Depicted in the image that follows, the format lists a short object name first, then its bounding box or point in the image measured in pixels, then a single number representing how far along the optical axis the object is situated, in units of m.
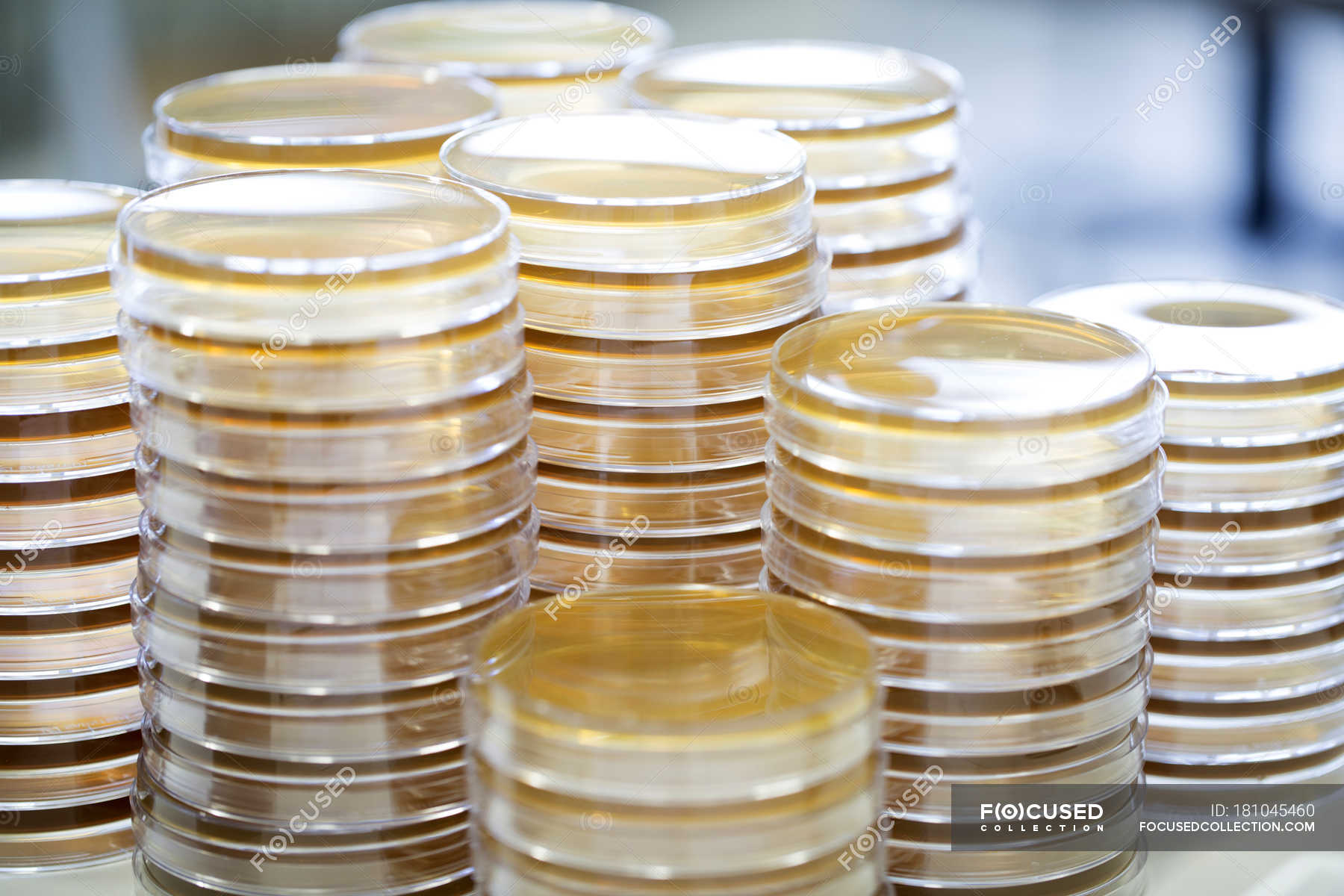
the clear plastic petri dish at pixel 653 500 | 1.49
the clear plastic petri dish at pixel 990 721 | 1.45
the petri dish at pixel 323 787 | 1.45
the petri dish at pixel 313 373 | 1.42
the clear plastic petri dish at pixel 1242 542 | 1.50
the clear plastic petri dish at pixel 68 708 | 1.50
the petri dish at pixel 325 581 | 1.44
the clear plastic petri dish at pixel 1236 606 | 1.50
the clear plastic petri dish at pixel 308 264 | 1.42
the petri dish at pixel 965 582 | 1.44
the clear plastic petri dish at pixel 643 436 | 1.49
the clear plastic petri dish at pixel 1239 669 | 1.51
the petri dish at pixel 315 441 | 1.43
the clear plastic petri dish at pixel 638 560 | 1.50
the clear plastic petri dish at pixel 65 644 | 1.49
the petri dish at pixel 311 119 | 1.53
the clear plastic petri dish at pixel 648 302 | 1.48
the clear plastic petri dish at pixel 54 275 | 1.48
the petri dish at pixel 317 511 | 1.43
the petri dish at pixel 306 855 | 1.45
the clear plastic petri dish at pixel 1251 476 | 1.50
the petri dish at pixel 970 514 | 1.43
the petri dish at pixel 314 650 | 1.44
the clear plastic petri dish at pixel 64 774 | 1.50
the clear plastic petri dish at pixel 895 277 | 1.57
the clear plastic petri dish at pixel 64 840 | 1.49
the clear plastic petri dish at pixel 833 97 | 1.57
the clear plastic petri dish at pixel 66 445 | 1.48
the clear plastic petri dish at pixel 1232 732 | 1.51
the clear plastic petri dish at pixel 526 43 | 1.64
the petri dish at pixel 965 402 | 1.43
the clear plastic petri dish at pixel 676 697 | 1.39
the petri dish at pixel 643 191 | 1.48
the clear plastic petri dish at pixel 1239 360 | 1.49
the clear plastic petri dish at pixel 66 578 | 1.49
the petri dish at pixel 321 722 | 1.45
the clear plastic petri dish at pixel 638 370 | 1.48
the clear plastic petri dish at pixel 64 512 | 1.49
